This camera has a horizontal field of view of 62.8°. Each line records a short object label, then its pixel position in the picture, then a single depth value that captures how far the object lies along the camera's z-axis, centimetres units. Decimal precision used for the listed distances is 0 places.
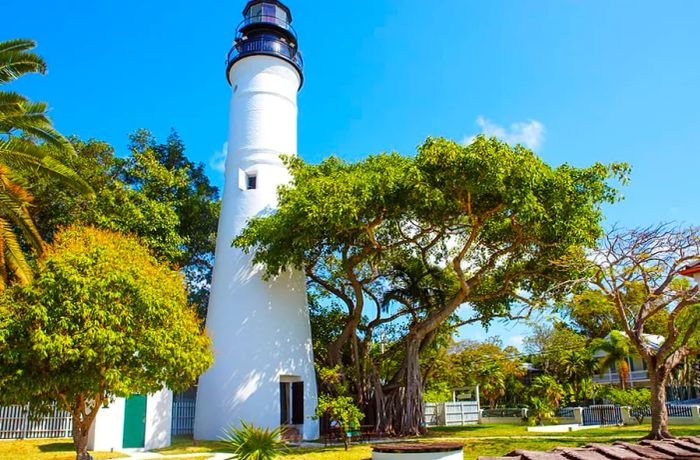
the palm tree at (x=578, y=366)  3366
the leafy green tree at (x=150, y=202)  2216
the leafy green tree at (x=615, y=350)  3334
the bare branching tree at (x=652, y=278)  1631
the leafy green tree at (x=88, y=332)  1184
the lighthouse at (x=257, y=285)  1930
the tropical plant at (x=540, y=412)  2700
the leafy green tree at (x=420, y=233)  1748
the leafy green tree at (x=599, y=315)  2039
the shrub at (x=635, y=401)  2769
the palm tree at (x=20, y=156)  1357
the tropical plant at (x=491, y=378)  3222
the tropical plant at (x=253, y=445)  1059
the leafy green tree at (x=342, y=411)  1748
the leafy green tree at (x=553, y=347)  3475
